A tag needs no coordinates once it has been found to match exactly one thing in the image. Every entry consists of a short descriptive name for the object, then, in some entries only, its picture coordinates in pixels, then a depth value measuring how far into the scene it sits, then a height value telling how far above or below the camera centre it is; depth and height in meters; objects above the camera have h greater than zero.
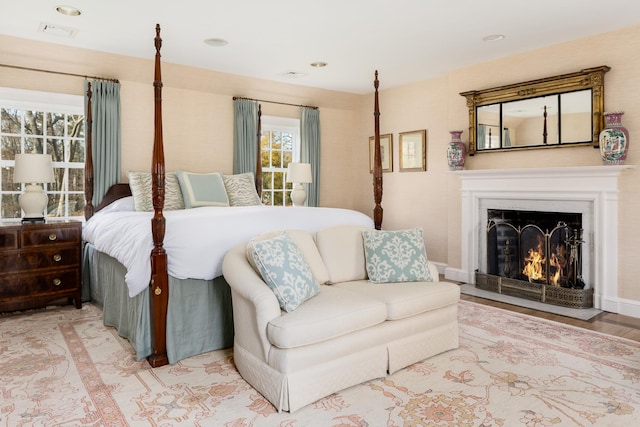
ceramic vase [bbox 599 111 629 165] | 3.83 +0.53
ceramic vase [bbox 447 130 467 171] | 5.13 +0.58
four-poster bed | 2.78 -0.52
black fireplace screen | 4.29 -0.47
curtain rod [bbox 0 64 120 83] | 4.21 +1.31
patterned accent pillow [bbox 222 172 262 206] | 4.82 +0.14
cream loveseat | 2.25 -0.69
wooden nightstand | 3.75 -0.53
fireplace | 4.01 +0.03
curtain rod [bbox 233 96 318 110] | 5.64 +1.37
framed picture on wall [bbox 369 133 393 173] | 6.36 +0.74
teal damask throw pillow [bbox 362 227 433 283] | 3.05 -0.39
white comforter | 2.82 -0.22
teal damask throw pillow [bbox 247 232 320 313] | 2.44 -0.40
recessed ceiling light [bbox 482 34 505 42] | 4.15 +1.57
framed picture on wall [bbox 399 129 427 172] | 5.85 +0.70
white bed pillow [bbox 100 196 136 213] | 4.29 -0.03
